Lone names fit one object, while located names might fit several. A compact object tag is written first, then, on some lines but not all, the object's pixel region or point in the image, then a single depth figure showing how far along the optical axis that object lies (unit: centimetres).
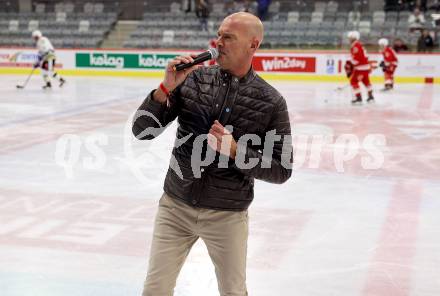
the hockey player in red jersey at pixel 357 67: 1520
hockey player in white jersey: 1744
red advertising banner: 2103
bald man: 273
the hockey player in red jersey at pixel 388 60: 1769
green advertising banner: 2250
